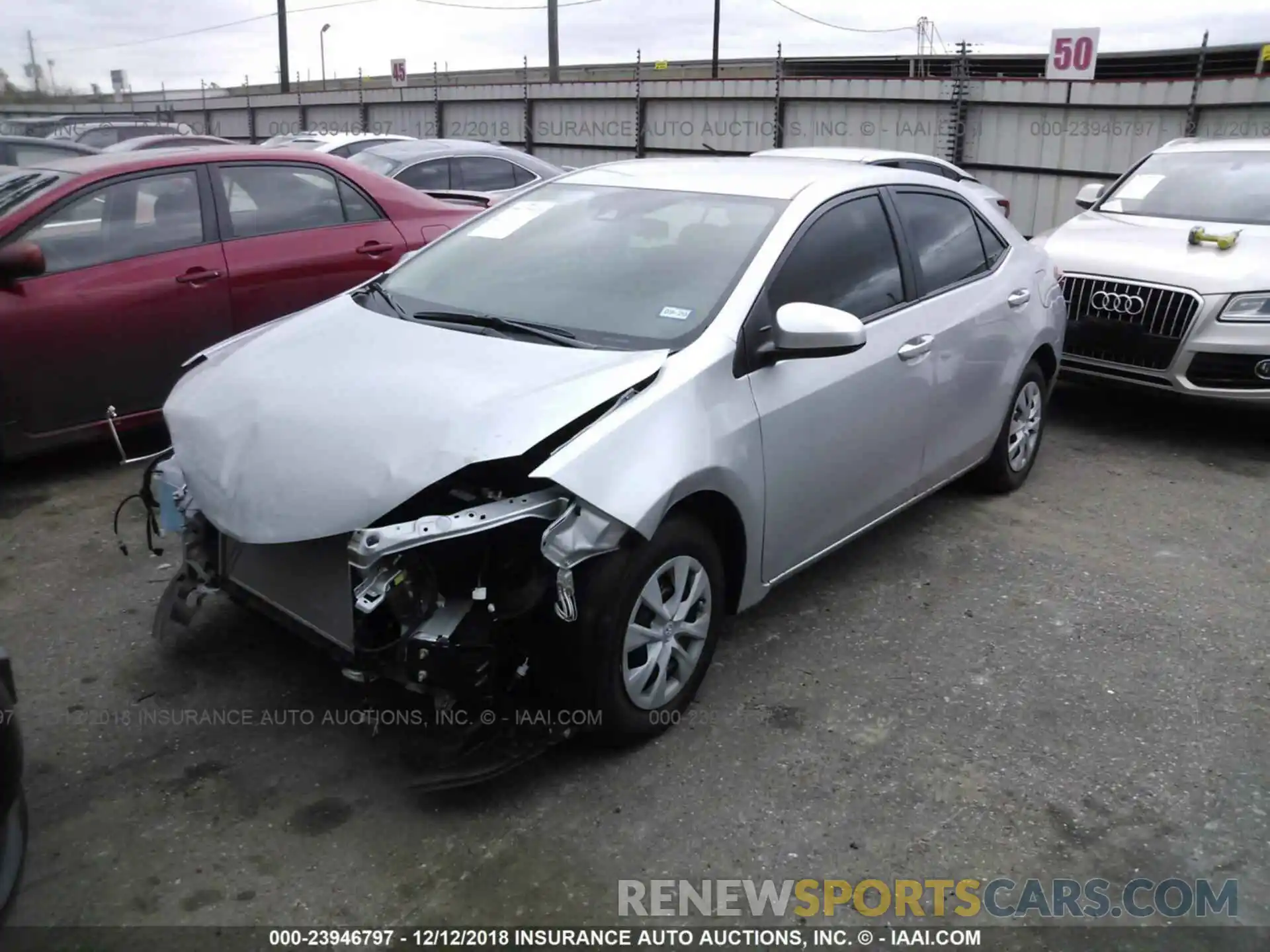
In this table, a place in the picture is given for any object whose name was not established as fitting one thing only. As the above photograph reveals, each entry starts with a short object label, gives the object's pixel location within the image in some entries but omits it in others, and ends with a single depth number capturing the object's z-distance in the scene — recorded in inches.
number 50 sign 550.0
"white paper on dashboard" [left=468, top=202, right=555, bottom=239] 168.9
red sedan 202.2
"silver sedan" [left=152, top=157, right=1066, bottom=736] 114.0
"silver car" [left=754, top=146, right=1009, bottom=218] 319.9
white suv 241.9
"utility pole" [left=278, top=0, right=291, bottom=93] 1285.7
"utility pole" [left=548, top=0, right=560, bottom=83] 1069.8
